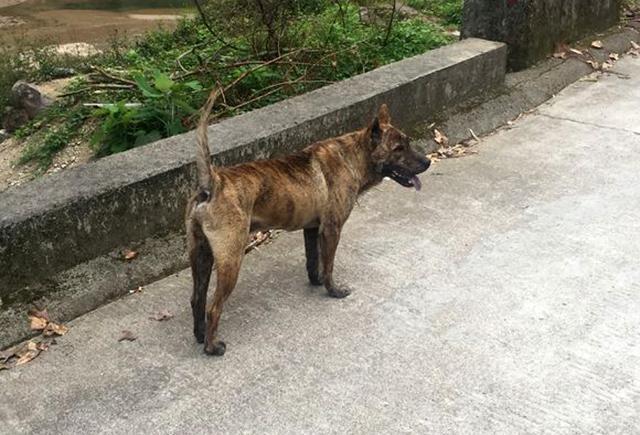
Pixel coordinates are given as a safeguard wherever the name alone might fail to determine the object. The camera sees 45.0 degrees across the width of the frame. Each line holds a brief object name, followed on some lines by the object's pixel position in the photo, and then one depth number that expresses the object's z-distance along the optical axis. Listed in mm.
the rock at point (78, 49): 11556
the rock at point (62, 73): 9297
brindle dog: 3701
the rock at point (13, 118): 7973
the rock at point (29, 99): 7879
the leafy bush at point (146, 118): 5445
